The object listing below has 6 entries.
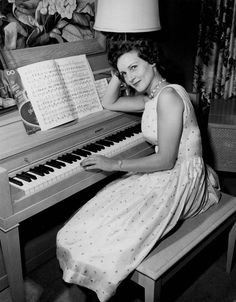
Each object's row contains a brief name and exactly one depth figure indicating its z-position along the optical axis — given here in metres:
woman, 1.65
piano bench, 1.62
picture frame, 1.96
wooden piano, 1.69
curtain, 3.36
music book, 1.88
